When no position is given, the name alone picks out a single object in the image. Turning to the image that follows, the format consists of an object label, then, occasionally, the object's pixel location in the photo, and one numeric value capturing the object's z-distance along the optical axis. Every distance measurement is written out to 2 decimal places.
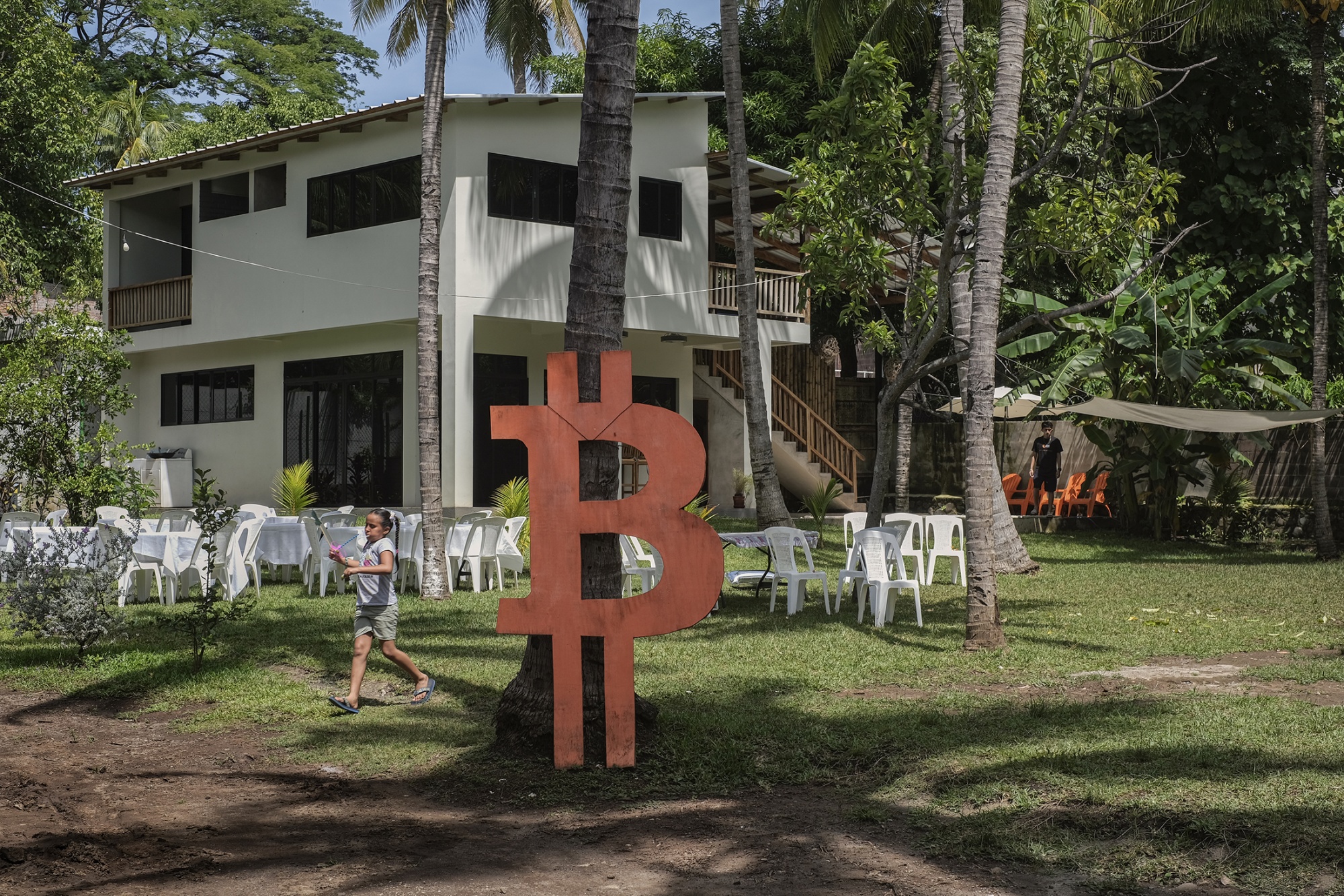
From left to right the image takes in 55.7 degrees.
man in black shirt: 23.61
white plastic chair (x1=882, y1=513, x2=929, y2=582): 12.77
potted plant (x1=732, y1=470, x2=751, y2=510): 24.06
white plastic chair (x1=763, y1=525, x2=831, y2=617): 12.13
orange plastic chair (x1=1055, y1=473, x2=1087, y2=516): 24.00
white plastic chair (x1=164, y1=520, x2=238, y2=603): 12.55
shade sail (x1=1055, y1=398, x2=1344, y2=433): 16.50
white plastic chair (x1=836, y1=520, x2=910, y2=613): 11.98
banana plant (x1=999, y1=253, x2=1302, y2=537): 19.86
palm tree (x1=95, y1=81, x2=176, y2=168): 35.28
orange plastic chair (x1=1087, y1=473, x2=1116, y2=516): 23.41
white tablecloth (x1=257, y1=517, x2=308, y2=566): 13.85
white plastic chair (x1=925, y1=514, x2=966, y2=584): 13.54
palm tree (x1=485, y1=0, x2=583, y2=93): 25.20
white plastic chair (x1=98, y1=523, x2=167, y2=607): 12.30
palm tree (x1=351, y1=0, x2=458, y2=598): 13.02
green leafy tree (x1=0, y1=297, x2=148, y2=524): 15.06
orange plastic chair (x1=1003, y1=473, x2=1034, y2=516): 24.98
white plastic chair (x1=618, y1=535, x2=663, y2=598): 12.62
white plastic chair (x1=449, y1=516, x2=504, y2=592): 13.77
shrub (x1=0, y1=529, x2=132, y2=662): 9.53
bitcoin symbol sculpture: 6.57
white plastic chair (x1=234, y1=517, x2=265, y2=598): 12.99
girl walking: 8.07
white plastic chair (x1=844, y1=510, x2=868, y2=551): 13.51
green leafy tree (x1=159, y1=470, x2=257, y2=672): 8.97
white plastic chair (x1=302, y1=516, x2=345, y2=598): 13.58
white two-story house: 20.23
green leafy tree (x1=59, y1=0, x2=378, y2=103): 38.22
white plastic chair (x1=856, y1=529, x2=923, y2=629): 11.53
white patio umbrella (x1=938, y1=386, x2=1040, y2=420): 23.62
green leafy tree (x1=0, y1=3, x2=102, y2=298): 22.67
